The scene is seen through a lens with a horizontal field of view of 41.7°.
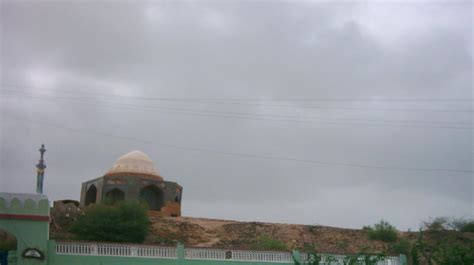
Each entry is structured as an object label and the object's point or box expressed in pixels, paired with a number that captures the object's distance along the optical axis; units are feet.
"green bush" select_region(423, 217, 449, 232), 156.15
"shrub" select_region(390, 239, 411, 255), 104.68
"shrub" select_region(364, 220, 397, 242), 145.07
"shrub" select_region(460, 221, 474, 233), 159.49
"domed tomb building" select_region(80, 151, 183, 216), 155.53
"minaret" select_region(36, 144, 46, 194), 114.01
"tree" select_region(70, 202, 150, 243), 110.93
